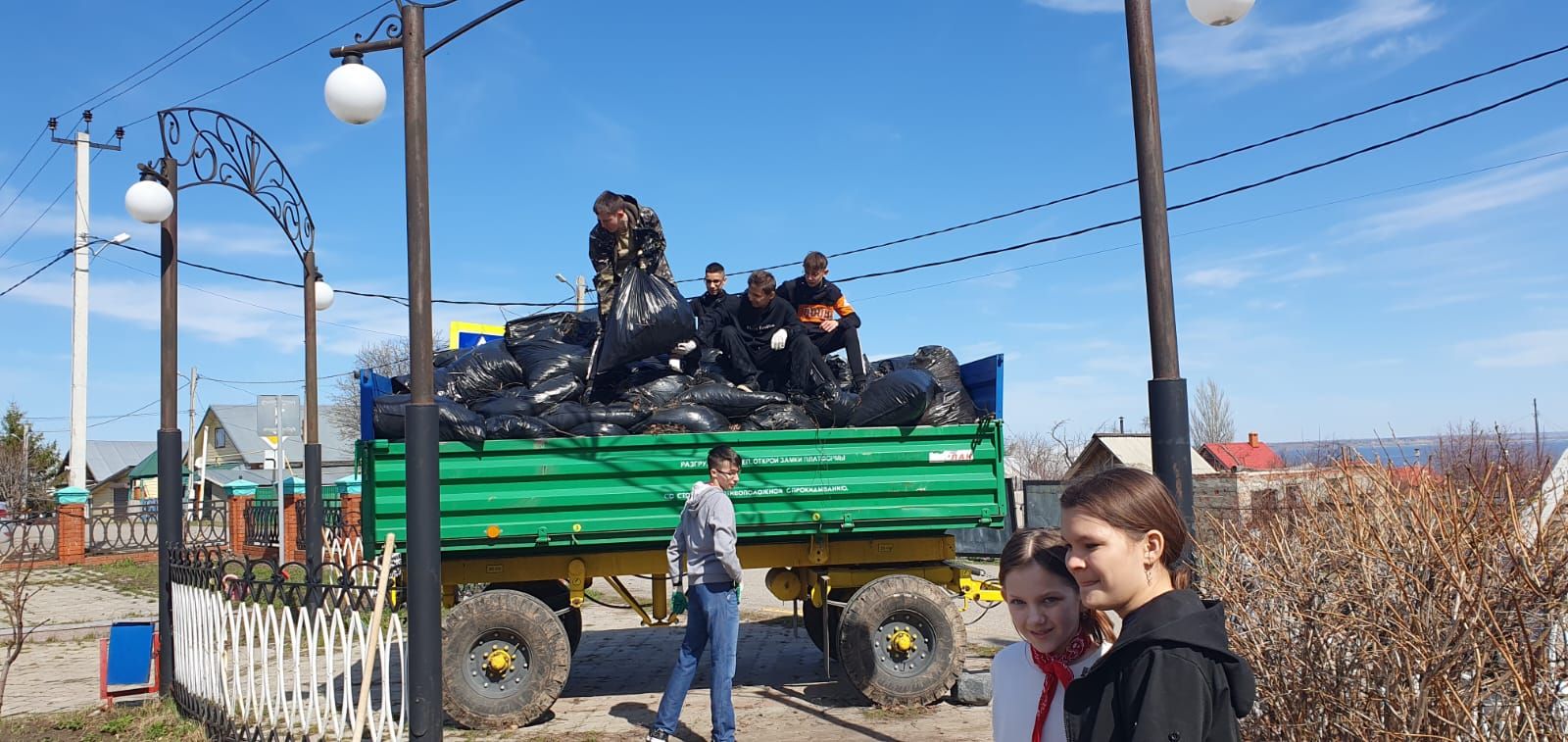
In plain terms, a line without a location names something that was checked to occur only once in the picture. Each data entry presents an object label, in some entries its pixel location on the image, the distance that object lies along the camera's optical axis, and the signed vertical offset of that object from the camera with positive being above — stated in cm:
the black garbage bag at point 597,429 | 727 +18
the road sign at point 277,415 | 1419 +75
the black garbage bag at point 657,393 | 760 +43
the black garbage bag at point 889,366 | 845 +61
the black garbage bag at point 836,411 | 752 +25
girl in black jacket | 181 -34
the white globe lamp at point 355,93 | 586 +201
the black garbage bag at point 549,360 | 781 +72
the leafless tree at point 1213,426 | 6188 +7
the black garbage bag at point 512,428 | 713 +21
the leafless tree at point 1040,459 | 6347 -141
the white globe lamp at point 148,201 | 778 +197
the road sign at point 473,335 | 963 +115
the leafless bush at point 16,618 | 642 -82
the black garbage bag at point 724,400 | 764 +36
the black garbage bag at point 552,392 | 748 +46
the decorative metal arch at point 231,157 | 895 +284
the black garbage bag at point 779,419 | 758 +21
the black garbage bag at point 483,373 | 789 +65
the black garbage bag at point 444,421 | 694 +28
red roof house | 2822 -72
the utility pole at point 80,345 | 2377 +299
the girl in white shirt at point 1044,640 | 212 -40
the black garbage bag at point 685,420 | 739 +22
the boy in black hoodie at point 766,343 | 789 +78
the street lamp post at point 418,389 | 522 +38
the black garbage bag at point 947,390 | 769 +36
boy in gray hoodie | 614 -78
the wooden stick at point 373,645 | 511 -83
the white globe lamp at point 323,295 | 1366 +218
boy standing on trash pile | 790 +153
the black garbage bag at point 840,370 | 856 +60
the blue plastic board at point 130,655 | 757 -121
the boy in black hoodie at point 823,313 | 823 +102
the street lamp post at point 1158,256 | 453 +76
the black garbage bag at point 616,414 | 736 +28
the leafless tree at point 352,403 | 5403 +360
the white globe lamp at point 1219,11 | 471 +179
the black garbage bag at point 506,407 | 733 +37
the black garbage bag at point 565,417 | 729 +28
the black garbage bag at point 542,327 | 858 +106
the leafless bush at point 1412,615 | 264 -52
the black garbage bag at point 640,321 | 749 +92
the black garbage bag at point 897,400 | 737 +29
